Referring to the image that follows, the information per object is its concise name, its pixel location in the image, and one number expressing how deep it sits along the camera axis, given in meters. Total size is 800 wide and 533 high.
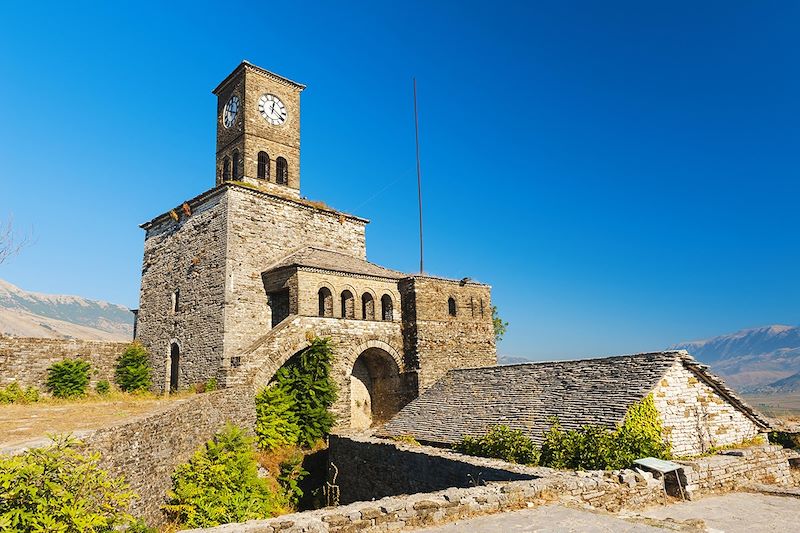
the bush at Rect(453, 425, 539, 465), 15.23
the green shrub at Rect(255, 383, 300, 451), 21.16
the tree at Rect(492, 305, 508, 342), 45.03
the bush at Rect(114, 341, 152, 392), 27.30
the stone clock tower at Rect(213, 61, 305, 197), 30.39
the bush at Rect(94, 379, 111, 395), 25.30
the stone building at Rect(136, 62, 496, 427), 25.28
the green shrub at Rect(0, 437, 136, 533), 7.76
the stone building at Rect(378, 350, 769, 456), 16.33
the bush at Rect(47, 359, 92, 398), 23.83
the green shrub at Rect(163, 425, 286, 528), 14.70
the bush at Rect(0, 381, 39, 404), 21.53
